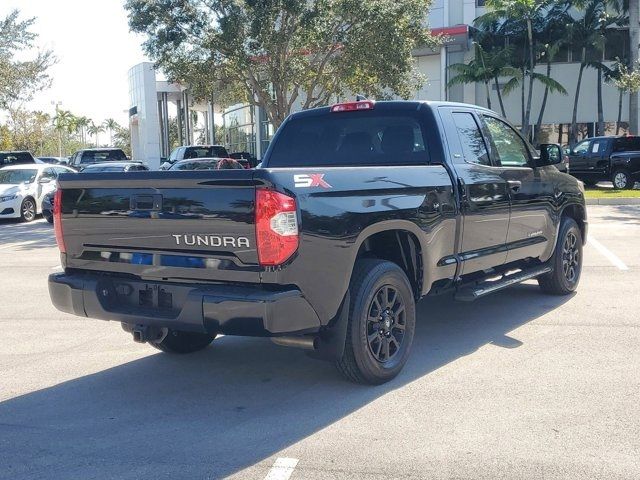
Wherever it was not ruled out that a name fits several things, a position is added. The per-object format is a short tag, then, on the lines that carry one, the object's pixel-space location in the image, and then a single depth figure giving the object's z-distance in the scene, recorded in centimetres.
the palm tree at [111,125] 13800
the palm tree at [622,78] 2588
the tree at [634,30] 2823
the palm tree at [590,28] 2947
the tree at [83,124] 11994
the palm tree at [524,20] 2870
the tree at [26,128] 6012
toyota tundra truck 416
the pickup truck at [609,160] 2148
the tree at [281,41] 2059
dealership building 3206
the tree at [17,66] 2986
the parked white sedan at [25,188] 1836
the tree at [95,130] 13530
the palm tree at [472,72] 2969
